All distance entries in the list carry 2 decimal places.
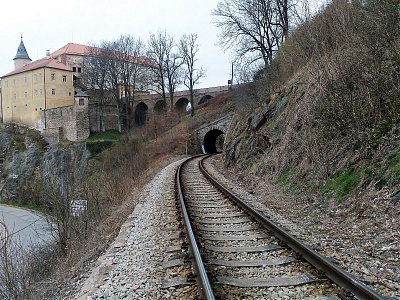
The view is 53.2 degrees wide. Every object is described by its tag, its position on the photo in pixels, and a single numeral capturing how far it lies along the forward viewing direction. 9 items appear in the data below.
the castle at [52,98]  62.97
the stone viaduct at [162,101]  62.76
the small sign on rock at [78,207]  15.46
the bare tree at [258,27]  33.09
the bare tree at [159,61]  60.56
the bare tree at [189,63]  59.50
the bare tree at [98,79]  62.62
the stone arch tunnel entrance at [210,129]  40.94
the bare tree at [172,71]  60.16
